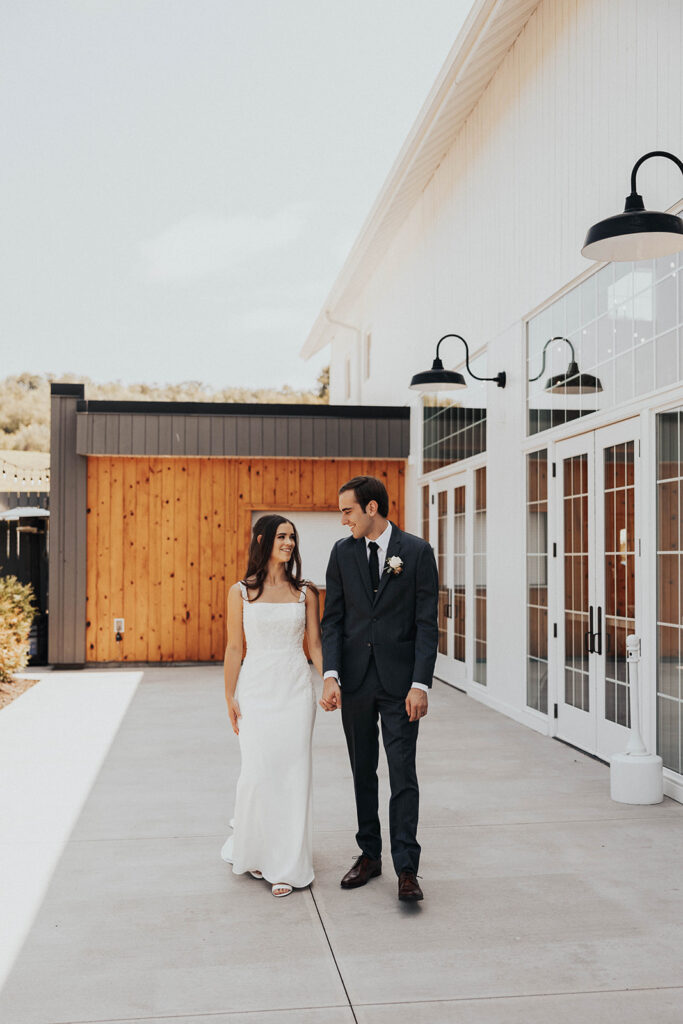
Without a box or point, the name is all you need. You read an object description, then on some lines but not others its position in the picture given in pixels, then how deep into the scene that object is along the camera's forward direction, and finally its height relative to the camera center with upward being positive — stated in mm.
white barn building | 5316 +1278
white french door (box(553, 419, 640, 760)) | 5746 -263
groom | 3688 -446
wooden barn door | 11102 -67
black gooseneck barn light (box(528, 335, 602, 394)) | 6325 +1147
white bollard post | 5051 -1271
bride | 3824 -707
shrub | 9055 -859
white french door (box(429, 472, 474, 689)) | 9273 -311
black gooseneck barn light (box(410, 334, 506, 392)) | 8008 +1409
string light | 15638 +1172
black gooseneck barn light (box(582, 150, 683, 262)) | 4102 +1377
